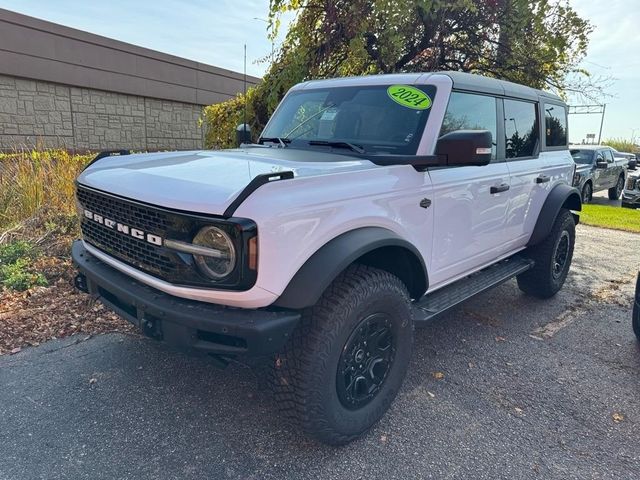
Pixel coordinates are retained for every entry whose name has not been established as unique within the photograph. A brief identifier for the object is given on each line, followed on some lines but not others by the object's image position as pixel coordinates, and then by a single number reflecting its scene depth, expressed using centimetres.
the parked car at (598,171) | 1285
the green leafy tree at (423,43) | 628
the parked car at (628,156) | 1184
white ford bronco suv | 206
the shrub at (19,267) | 418
